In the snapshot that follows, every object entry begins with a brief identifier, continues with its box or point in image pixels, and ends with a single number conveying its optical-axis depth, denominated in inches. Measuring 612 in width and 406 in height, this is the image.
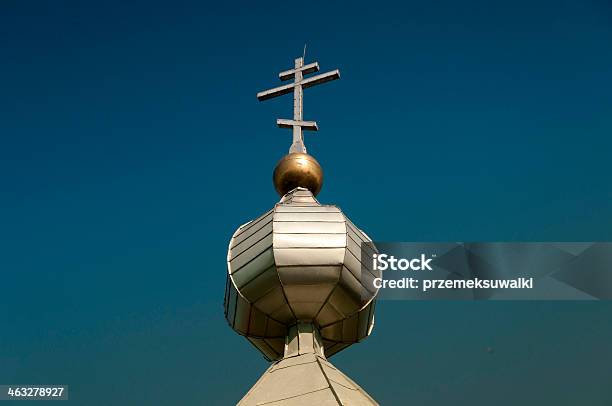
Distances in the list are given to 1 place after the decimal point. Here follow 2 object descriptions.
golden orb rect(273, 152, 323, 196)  701.9
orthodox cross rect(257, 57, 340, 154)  740.0
